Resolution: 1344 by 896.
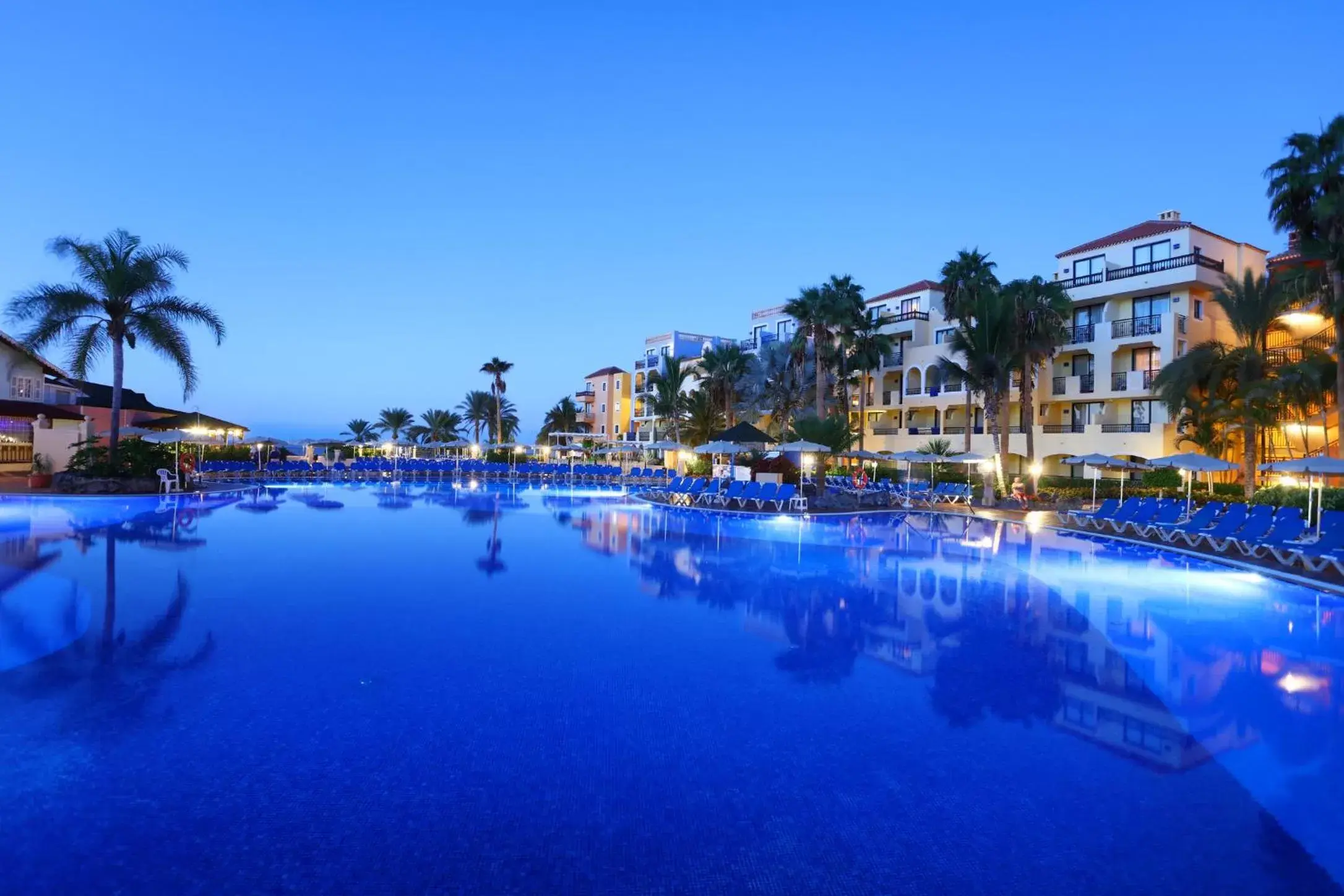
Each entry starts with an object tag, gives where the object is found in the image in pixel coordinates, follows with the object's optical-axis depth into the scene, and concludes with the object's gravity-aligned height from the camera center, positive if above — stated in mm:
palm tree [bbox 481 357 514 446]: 53750 +6611
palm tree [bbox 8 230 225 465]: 21312 +4461
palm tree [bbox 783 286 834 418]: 31453 +6332
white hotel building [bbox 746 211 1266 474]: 27531 +5183
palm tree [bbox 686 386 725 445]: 37375 +2212
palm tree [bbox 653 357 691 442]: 39281 +3702
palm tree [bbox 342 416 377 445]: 71875 +2940
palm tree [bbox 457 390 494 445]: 68312 +4807
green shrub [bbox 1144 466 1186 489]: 25625 -363
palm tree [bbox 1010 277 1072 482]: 25734 +5317
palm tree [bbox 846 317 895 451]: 33250 +5424
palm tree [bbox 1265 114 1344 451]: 18812 +7729
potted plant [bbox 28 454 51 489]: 23516 -639
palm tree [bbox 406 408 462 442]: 66562 +3039
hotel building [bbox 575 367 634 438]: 63062 +5002
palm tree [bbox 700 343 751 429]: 37531 +4759
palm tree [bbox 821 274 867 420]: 31312 +6415
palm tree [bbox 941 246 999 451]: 28938 +7481
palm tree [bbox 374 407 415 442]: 68062 +3567
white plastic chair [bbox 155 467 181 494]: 22984 -793
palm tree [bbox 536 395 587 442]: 64750 +3760
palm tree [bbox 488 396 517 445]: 67569 +3892
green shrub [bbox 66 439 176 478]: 22297 -160
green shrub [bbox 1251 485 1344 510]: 15633 -649
